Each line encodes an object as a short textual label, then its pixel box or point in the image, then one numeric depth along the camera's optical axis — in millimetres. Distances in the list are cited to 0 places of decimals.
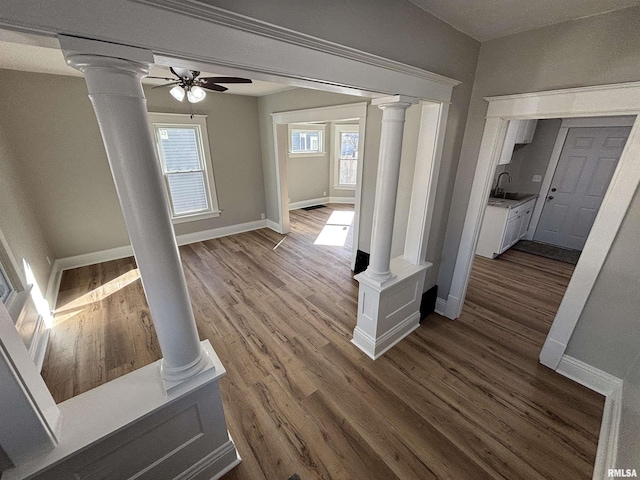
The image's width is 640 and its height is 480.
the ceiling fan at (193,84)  2227
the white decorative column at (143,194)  800
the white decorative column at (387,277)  1822
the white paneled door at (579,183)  3941
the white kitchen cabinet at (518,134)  3508
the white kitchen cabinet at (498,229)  3996
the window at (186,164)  4055
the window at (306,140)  6441
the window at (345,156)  6914
